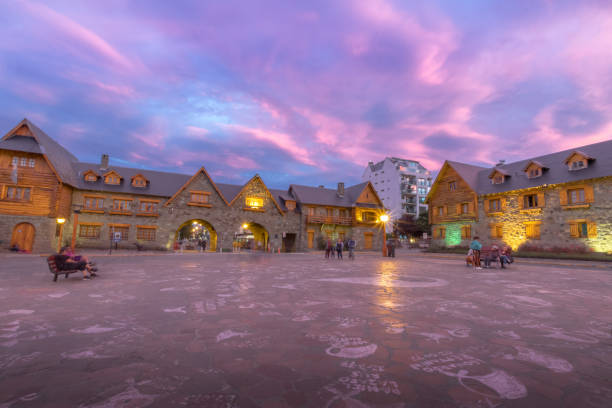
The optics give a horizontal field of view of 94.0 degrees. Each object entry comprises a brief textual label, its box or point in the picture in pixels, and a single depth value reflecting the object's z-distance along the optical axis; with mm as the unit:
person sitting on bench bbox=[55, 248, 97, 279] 8656
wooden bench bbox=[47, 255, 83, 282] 8458
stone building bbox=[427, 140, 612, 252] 22016
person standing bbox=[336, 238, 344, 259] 21652
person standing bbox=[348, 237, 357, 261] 21177
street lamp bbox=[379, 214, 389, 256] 25636
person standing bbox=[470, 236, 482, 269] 14969
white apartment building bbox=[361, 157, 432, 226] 62656
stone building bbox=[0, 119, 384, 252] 24031
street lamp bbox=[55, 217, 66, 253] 25328
